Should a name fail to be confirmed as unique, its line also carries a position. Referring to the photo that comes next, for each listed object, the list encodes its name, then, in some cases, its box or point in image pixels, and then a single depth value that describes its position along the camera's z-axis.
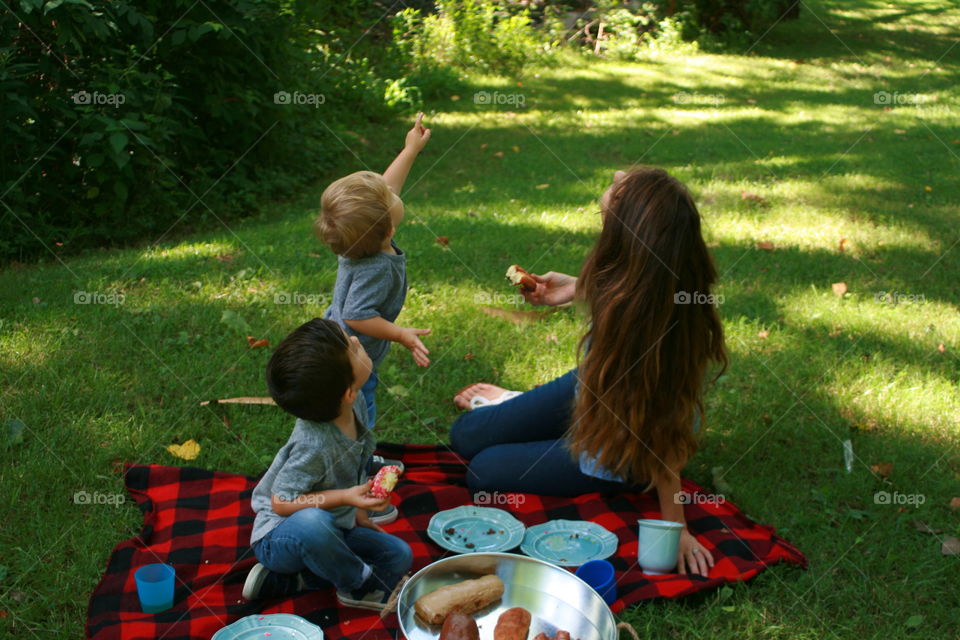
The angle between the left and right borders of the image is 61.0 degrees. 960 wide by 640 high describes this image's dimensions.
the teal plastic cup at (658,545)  2.79
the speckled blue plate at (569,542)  2.95
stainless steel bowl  2.45
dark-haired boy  2.46
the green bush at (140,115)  5.44
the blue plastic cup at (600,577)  2.62
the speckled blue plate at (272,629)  2.41
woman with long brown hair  2.71
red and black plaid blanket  2.54
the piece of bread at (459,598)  2.43
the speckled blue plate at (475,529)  2.97
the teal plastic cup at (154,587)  2.52
